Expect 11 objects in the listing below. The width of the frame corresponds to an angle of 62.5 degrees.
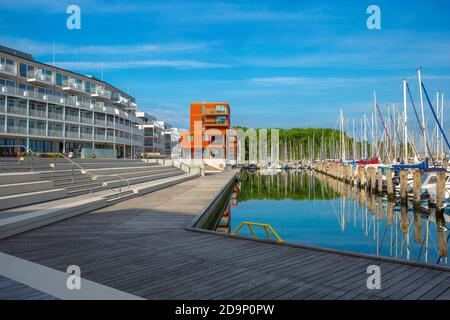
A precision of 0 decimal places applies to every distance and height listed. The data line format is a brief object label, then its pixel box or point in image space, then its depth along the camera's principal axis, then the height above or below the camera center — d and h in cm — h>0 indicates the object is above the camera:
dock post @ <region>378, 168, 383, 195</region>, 3572 -246
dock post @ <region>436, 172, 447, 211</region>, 2291 -210
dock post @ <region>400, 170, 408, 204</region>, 2825 -232
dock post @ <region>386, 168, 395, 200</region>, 3169 -242
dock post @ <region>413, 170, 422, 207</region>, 2588 -219
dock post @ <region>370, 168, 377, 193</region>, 3709 -250
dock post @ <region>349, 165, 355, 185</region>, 4835 -253
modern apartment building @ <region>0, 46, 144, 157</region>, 4516 +671
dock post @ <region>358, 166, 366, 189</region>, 4268 -237
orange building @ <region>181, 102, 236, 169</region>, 8662 +600
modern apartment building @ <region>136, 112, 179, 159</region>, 9769 +608
